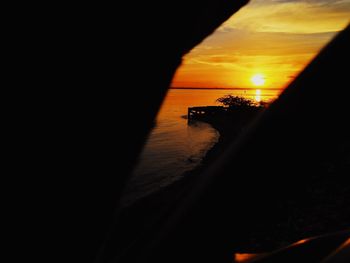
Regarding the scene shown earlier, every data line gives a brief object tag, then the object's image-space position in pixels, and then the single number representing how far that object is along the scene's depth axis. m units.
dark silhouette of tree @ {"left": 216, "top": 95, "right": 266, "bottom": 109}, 42.31
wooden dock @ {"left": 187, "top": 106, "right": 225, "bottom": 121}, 51.19
